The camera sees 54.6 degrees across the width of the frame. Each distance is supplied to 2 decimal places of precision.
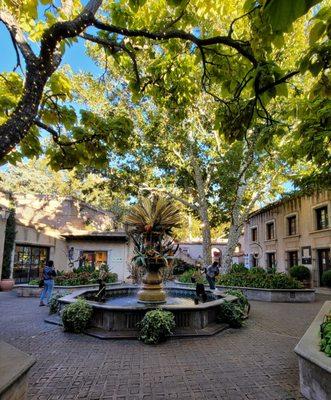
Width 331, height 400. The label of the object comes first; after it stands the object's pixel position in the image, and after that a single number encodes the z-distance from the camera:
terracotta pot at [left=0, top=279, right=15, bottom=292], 19.19
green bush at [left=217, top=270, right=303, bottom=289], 15.64
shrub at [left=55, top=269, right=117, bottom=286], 16.73
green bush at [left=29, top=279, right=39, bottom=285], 17.45
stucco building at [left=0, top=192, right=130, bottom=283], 23.08
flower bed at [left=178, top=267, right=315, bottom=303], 15.12
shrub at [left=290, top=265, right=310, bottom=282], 22.53
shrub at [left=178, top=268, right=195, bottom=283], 20.09
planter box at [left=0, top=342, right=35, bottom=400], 3.18
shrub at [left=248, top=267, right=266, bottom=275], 18.91
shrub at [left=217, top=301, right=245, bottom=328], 8.98
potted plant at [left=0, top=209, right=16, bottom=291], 20.17
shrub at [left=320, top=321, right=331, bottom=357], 4.32
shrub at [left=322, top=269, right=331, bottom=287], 19.75
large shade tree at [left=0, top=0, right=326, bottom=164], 3.20
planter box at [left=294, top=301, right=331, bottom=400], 3.94
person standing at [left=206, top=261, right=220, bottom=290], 14.98
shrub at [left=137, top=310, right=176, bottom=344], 7.32
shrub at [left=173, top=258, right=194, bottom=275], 31.84
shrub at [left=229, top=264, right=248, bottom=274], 23.22
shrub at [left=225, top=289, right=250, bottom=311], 10.37
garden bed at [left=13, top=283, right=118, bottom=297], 16.72
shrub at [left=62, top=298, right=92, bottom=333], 8.18
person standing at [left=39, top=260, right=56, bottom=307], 12.89
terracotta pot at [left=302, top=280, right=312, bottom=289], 22.49
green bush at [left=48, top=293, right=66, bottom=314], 10.64
